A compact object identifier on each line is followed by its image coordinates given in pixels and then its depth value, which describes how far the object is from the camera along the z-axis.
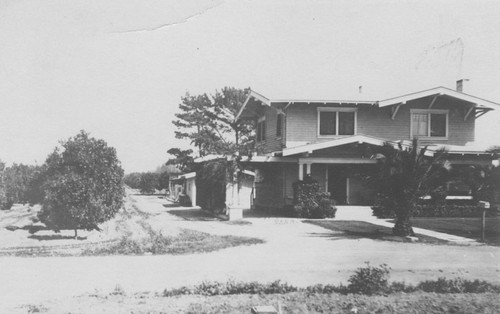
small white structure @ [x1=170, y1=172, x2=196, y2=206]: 32.31
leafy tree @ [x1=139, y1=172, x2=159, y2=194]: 67.56
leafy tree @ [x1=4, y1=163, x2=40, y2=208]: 27.42
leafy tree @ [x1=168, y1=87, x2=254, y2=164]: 34.30
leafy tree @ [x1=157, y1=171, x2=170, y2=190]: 63.67
